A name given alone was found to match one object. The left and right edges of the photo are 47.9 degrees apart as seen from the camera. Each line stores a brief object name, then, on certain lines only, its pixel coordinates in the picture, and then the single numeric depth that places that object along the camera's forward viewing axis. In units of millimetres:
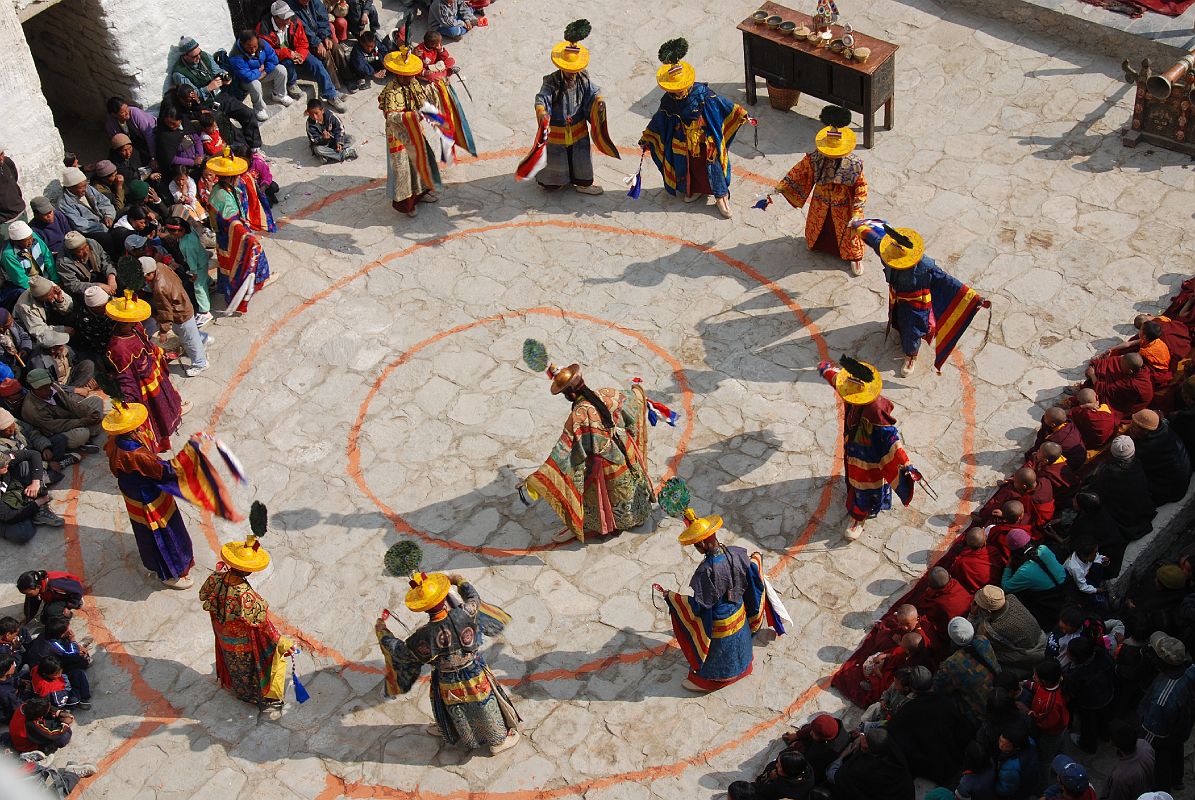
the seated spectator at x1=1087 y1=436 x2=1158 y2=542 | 11078
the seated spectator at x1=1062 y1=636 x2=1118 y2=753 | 9656
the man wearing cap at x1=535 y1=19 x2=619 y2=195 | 14906
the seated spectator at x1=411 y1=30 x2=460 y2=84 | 15469
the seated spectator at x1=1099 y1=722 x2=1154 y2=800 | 8969
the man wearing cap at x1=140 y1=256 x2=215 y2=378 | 13359
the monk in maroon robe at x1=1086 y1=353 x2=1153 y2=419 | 12125
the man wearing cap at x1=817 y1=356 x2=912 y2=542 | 11266
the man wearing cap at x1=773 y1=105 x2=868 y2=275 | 14023
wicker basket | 16953
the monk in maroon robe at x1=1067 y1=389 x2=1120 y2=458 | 11859
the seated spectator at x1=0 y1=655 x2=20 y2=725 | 10781
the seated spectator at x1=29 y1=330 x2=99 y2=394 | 13297
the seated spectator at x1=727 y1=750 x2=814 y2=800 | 9484
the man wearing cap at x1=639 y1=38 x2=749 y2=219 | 14688
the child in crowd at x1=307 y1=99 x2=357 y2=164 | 16391
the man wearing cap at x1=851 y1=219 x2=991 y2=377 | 12867
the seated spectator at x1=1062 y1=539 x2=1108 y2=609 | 10484
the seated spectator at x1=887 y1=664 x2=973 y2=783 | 9742
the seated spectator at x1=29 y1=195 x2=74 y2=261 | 14211
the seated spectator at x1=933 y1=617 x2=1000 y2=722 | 9891
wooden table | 15844
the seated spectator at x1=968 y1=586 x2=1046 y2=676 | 10055
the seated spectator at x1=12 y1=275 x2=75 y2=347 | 13438
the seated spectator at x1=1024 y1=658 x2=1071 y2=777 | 9469
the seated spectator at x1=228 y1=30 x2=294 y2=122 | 16609
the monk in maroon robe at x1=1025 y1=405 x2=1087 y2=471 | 11695
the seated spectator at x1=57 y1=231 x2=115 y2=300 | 13867
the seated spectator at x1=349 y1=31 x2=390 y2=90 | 17469
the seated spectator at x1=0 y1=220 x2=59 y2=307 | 13828
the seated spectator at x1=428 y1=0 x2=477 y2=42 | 18047
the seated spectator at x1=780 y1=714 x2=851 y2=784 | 9645
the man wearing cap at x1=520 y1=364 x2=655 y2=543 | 11391
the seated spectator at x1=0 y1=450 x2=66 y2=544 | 12406
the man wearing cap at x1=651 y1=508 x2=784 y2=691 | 10328
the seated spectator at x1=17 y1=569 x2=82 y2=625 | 11438
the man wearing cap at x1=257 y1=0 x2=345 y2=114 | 17000
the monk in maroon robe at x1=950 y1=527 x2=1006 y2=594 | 10664
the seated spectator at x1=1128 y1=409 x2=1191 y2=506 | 11383
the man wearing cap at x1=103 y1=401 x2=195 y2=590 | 11242
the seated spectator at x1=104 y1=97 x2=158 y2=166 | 15625
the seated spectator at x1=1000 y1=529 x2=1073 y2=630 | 10586
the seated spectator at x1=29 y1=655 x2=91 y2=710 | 10883
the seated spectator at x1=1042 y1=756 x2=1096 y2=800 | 8680
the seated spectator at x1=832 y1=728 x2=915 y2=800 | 9328
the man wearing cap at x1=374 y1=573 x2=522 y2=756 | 9836
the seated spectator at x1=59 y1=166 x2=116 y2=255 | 14523
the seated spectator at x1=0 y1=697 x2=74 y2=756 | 10586
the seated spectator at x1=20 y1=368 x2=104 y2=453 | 13070
